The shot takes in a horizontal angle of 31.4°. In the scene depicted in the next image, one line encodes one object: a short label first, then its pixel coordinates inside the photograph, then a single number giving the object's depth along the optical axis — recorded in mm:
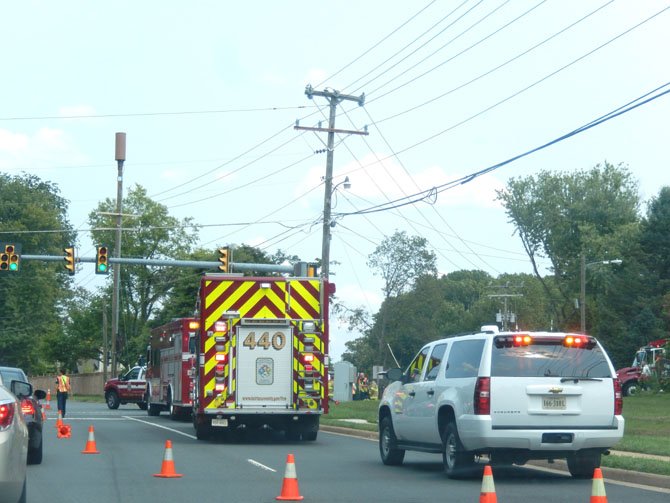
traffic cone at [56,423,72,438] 25781
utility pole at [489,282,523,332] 88419
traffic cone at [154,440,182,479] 16125
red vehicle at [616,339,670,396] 54412
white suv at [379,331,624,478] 15070
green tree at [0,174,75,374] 77438
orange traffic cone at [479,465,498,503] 10430
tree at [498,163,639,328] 90812
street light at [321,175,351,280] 37812
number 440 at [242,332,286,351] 24172
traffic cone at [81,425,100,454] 21188
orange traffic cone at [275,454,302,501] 13148
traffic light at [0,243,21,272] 38500
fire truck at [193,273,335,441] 23891
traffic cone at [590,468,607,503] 10266
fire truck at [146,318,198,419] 33594
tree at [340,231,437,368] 100688
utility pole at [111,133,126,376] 57500
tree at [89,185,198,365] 94000
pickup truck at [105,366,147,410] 49250
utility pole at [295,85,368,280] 38938
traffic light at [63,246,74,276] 39344
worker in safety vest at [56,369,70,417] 37062
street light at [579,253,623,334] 57428
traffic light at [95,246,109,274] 39500
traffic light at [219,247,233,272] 40188
